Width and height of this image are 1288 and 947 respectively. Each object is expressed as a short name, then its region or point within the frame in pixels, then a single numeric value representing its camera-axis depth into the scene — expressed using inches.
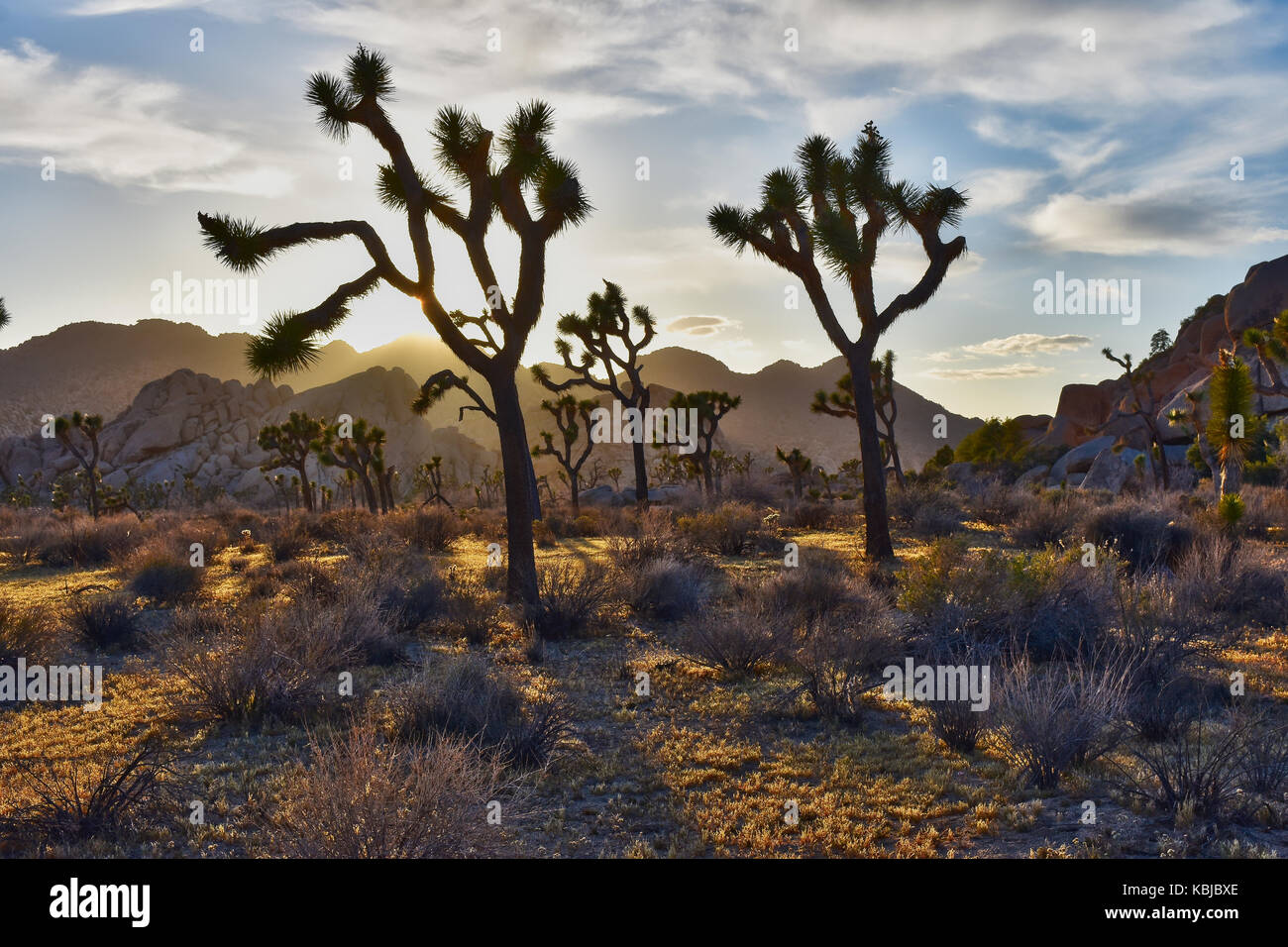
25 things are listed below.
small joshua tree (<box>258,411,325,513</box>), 1589.6
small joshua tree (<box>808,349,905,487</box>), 1128.0
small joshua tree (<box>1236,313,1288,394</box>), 798.4
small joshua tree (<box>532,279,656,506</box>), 1115.3
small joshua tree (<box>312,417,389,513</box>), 1480.1
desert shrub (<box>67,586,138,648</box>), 405.1
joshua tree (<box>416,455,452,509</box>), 1413.0
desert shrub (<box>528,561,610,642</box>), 413.4
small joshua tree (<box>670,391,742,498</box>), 1395.2
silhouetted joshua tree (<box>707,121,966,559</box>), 650.8
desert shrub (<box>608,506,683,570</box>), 540.1
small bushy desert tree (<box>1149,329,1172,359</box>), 3452.3
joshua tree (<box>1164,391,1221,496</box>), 1326.6
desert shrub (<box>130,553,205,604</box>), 536.4
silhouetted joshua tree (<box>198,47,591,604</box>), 441.7
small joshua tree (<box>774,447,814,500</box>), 1455.5
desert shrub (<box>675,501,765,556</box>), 740.0
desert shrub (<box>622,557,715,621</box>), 454.3
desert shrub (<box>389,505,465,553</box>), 845.8
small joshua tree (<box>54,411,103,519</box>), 1381.4
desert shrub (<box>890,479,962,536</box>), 844.0
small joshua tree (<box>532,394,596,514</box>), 1329.5
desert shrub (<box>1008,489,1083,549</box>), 681.6
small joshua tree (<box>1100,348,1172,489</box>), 1375.4
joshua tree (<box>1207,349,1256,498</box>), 705.6
